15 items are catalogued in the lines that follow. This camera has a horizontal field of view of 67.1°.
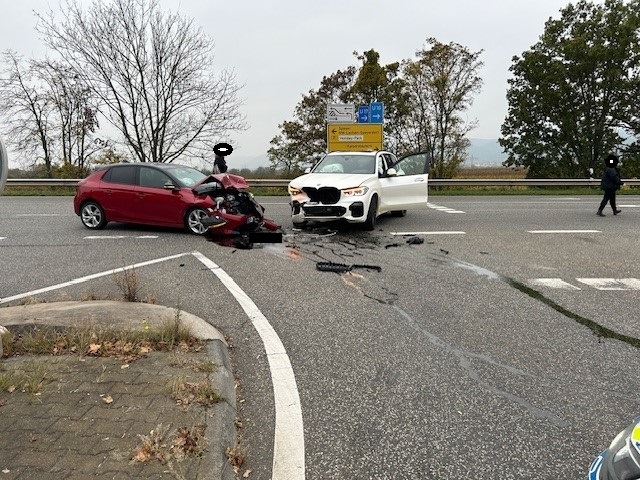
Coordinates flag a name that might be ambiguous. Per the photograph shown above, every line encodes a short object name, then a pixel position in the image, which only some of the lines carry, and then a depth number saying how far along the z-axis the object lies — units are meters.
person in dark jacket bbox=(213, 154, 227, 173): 15.63
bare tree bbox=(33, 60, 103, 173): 23.20
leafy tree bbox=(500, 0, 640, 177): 31.03
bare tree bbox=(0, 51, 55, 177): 24.30
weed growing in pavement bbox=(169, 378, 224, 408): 3.07
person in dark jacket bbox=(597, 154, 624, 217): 12.87
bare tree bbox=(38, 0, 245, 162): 22.17
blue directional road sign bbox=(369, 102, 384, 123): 23.20
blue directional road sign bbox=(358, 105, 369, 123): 24.51
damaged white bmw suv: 9.95
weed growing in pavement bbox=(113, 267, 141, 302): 5.35
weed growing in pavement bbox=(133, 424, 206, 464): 2.51
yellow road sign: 22.52
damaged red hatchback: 9.66
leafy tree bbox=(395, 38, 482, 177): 26.20
